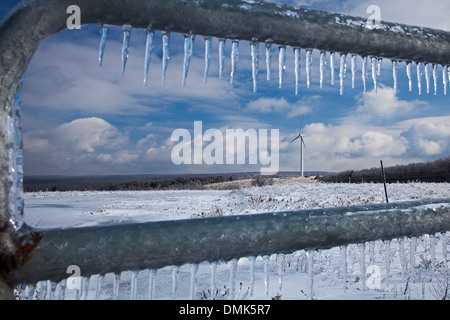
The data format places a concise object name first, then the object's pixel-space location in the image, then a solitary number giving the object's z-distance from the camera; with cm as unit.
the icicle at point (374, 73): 110
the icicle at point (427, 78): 115
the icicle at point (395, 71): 118
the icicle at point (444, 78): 118
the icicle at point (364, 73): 125
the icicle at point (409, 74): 139
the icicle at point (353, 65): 106
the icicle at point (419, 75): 115
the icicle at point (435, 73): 113
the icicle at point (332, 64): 126
